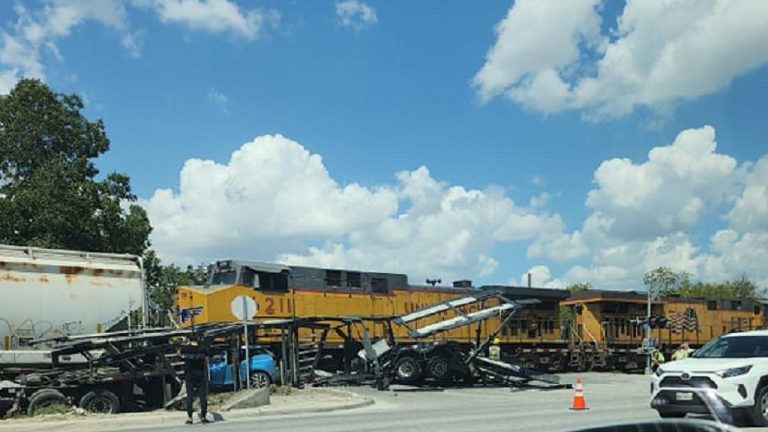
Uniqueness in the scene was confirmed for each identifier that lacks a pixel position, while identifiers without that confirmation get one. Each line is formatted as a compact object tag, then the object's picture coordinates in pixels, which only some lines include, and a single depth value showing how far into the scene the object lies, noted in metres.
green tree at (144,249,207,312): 67.14
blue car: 21.12
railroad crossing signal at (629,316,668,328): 33.44
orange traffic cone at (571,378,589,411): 16.62
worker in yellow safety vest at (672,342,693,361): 22.98
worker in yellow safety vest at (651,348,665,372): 32.22
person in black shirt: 15.13
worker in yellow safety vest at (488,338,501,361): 26.98
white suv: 11.66
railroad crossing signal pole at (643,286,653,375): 33.41
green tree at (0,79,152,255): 31.22
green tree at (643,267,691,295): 98.28
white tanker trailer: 17.41
